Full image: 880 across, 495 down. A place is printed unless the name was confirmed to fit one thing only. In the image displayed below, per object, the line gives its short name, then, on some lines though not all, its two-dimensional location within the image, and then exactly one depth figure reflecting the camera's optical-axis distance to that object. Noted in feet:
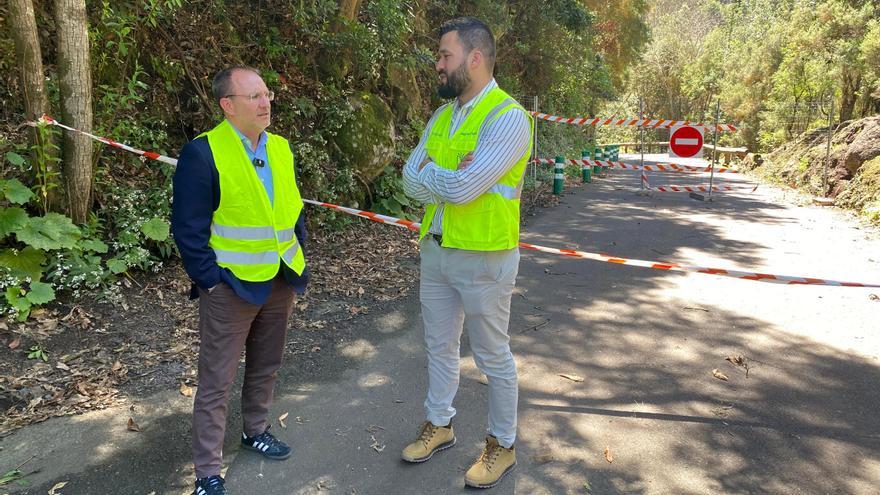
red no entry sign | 44.78
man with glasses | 9.53
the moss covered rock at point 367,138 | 29.14
